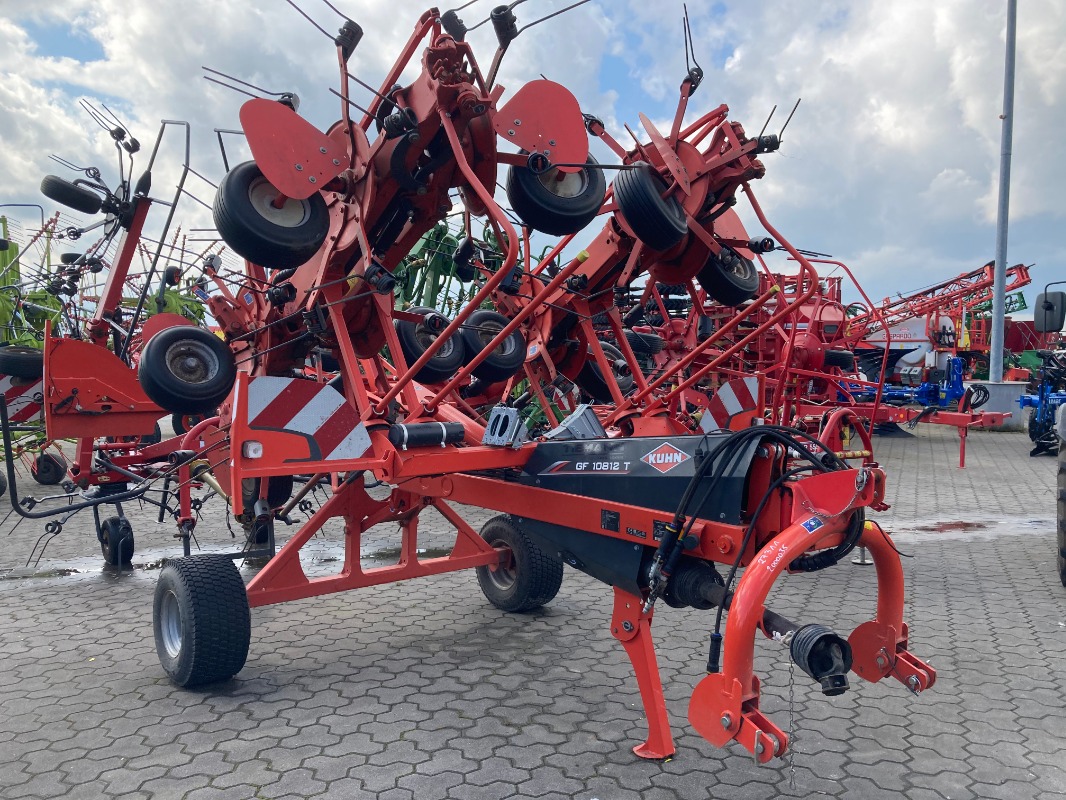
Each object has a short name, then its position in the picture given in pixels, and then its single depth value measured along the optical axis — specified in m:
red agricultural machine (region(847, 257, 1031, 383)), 17.11
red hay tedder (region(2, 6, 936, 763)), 2.97
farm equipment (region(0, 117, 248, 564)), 5.77
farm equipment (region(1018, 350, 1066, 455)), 14.60
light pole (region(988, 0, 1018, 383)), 16.28
